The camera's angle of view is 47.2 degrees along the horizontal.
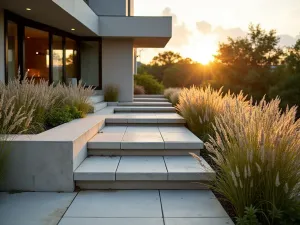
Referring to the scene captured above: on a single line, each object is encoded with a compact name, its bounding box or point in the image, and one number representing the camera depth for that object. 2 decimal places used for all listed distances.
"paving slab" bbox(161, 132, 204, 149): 4.52
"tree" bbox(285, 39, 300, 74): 27.19
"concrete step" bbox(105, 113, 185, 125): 6.65
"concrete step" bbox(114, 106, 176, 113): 8.87
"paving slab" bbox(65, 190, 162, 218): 3.04
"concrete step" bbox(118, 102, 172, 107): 10.55
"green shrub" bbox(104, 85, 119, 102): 11.66
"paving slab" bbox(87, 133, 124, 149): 4.47
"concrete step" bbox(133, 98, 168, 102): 12.40
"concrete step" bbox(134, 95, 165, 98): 14.62
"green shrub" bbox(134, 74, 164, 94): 17.47
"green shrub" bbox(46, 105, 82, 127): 5.25
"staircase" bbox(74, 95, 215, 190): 3.67
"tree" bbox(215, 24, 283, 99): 30.41
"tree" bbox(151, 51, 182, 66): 49.25
